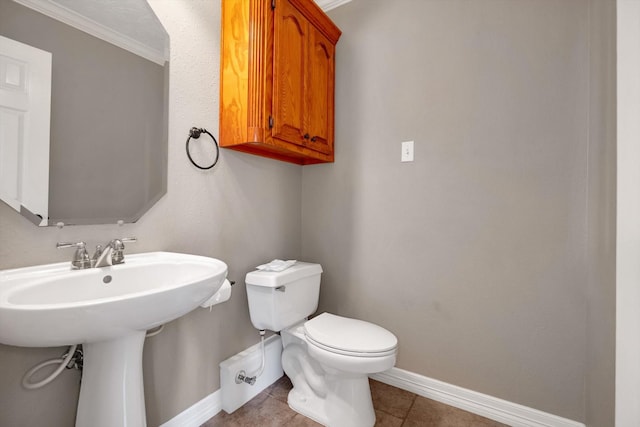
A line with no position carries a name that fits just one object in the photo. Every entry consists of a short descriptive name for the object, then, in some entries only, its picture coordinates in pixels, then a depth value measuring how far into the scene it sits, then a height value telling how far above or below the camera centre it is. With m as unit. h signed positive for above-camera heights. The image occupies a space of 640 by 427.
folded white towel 1.51 -0.29
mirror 0.85 +0.37
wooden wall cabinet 1.29 +0.70
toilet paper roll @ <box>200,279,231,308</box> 1.13 -0.34
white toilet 1.19 -0.59
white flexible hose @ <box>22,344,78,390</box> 0.85 -0.49
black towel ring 1.27 +0.37
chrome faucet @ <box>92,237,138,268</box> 0.91 -0.14
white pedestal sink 0.59 -0.24
